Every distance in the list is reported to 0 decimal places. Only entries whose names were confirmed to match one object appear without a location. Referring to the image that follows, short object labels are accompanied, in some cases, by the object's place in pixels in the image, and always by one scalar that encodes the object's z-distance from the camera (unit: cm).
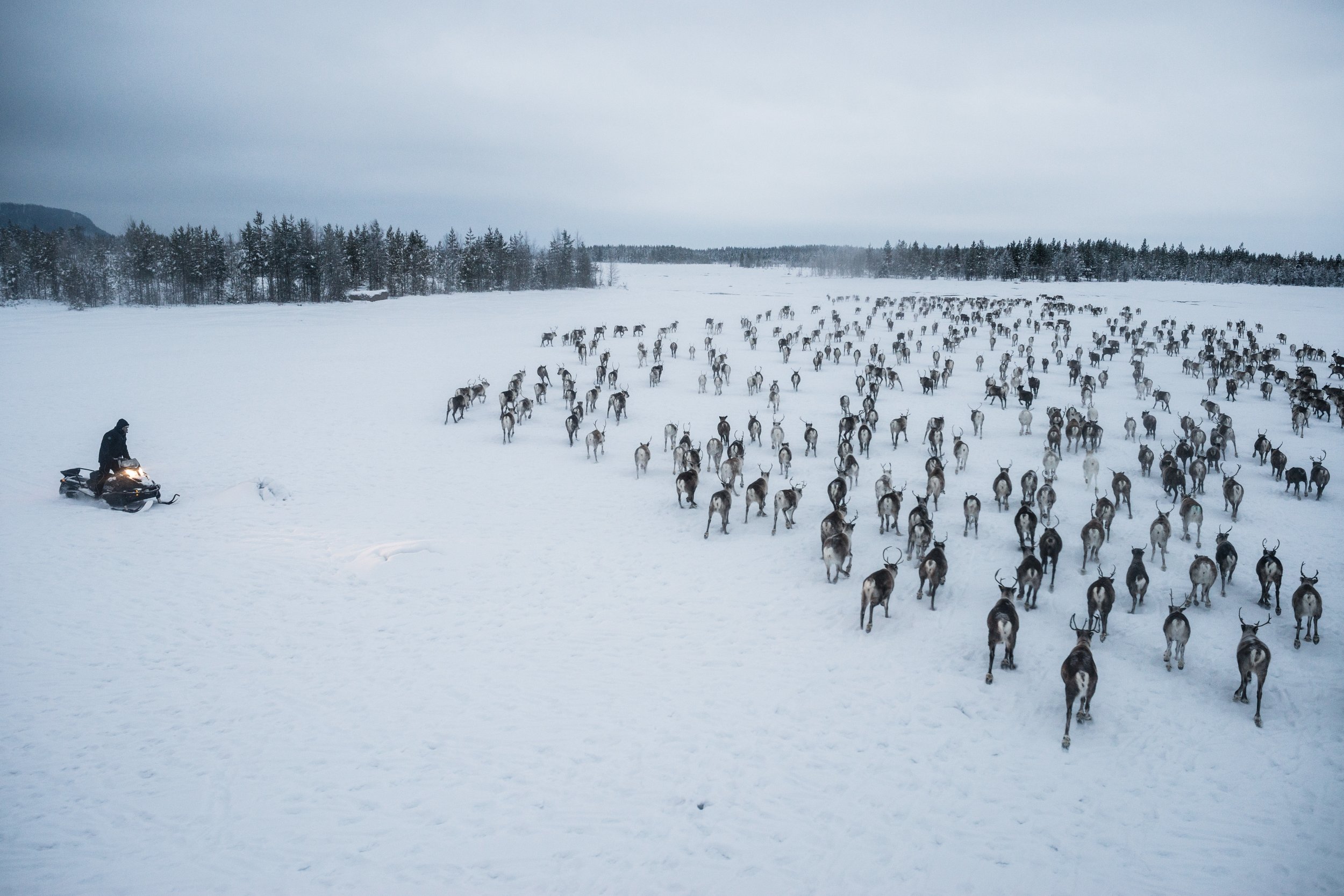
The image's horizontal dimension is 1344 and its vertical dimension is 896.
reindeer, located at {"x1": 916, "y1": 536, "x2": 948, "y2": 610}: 1200
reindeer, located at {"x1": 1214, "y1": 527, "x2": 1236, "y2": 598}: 1253
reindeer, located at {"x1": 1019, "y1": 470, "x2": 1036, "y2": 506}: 1634
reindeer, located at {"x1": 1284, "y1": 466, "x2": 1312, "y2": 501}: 1783
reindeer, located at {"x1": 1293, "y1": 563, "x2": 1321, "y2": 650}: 1045
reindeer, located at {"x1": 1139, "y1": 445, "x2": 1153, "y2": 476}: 1956
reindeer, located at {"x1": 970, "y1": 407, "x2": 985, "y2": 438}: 2455
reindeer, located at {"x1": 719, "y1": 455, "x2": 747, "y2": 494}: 1809
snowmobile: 1548
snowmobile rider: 1559
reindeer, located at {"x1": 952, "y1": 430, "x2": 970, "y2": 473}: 2012
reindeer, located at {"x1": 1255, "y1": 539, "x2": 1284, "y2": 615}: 1148
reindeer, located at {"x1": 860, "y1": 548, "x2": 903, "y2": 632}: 1105
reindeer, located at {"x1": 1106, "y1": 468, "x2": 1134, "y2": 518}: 1650
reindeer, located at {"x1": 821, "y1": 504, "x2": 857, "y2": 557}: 1378
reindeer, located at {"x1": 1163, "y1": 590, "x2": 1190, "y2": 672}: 988
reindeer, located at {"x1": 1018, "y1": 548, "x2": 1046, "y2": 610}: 1169
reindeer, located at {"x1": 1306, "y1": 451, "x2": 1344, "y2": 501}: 1758
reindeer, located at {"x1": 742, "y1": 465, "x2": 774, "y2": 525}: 1642
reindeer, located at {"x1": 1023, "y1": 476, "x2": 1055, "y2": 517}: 1513
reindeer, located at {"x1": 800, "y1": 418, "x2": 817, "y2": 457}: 2230
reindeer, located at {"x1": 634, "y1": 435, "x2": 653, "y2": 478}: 2022
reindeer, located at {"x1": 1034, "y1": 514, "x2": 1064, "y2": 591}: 1256
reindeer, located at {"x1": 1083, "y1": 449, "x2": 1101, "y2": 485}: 1864
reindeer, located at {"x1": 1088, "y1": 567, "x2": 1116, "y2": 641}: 1052
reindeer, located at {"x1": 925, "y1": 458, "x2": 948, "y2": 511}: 1684
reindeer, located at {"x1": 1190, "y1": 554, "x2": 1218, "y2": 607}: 1171
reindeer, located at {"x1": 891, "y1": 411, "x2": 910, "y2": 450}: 2288
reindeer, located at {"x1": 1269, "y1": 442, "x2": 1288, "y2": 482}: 1916
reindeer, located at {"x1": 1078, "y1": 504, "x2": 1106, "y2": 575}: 1352
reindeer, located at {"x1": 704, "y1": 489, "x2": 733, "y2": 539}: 1562
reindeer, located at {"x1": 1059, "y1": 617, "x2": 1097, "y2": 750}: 841
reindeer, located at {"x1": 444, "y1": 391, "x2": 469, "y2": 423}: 2681
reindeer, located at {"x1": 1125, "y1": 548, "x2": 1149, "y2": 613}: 1179
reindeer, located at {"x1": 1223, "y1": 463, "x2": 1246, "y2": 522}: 1619
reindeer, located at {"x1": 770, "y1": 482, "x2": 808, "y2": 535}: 1555
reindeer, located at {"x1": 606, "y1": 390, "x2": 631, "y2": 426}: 2728
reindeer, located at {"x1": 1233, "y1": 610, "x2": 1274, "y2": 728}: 883
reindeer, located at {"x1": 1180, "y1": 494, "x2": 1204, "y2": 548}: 1423
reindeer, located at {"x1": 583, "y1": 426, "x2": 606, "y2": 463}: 2184
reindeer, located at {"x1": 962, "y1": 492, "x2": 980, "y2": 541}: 1538
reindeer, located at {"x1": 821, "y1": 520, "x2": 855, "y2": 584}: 1285
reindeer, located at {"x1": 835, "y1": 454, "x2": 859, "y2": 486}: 1873
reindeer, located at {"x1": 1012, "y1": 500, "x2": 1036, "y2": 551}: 1392
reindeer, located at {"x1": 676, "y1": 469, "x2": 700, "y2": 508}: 1731
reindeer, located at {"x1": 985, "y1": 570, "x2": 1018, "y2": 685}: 982
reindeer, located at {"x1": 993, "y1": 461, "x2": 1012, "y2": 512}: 1691
